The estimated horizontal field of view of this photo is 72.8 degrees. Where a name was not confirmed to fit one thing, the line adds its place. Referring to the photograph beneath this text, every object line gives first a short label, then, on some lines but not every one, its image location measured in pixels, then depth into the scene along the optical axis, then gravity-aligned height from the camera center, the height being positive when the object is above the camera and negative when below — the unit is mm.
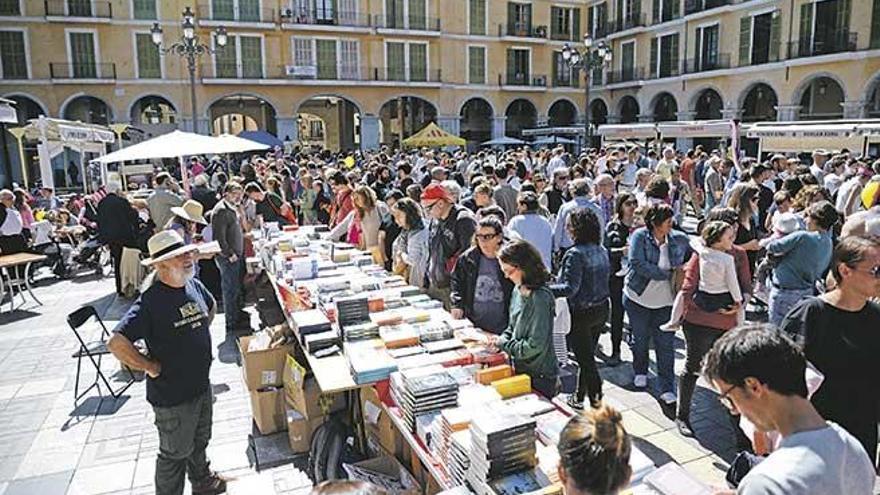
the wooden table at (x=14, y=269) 8234 -1536
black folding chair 5098 -1704
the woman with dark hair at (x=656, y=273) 4504 -895
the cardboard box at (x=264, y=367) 4480 -1558
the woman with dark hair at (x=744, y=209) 5176 -497
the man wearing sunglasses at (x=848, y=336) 2479 -794
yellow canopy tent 21641 +621
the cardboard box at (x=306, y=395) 4136 -1635
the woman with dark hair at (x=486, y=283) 4043 -872
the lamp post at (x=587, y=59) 19723 +3240
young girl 3971 -785
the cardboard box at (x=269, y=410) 4586 -1924
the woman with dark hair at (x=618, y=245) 5668 -873
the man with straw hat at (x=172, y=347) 3311 -1051
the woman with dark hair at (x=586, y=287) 4242 -952
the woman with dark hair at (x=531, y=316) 3230 -871
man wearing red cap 4969 -655
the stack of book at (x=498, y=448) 2254 -1111
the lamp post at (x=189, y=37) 14352 +3007
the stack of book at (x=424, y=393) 2793 -1109
